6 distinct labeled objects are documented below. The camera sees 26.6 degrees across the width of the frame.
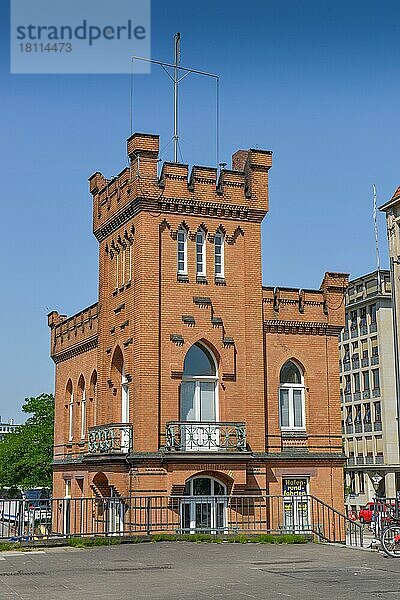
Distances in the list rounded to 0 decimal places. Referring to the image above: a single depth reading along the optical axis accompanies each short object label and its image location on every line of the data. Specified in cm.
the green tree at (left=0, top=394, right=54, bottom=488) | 5606
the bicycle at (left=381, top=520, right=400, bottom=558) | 1900
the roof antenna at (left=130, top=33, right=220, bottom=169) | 3136
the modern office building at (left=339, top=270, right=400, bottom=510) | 7500
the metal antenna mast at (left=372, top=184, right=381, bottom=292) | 7769
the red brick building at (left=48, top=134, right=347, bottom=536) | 2758
